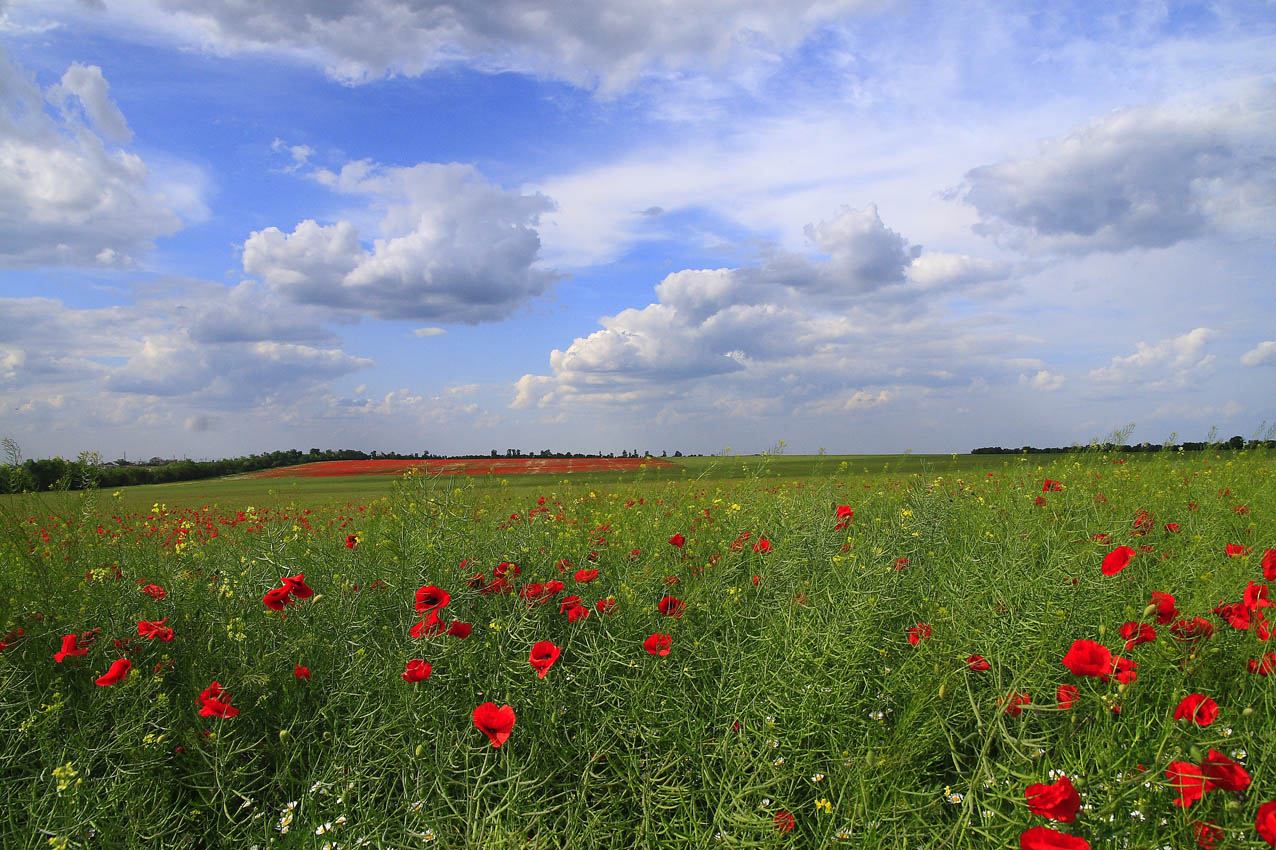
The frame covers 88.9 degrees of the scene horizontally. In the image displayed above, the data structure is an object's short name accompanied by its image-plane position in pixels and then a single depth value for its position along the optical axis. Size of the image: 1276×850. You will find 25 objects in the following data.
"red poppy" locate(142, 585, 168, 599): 3.44
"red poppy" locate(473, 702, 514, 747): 2.05
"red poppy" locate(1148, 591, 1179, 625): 2.26
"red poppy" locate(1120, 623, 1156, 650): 2.26
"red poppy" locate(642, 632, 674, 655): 2.58
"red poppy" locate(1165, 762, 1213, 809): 1.68
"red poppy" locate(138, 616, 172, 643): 3.04
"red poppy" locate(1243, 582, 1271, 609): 2.32
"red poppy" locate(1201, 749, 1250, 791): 1.58
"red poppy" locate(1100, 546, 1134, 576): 2.43
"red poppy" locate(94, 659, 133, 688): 2.61
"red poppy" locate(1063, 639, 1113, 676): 1.91
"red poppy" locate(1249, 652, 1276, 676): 2.38
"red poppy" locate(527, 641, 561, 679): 2.35
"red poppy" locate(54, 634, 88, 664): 2.82
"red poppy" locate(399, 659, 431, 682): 2.29
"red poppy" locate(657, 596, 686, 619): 2.90
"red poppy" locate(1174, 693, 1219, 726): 1.84
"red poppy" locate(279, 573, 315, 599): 2.87
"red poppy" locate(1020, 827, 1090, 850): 1.50
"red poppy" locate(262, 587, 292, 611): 2.77
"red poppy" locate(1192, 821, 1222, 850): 1.65
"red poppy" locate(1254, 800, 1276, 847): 1.40
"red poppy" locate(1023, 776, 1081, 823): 1.59
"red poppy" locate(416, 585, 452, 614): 2.64
